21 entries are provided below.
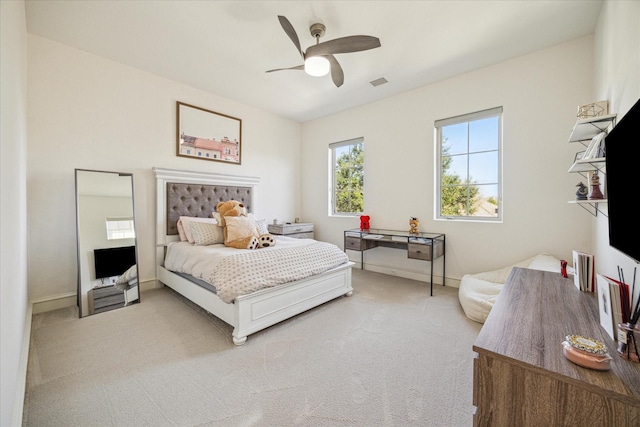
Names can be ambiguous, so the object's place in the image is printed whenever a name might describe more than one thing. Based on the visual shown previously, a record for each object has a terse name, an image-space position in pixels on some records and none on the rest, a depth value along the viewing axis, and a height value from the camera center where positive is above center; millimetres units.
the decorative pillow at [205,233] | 3053 -285
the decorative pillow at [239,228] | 2957 -212
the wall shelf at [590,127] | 1675 +586
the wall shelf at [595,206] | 1662 +26
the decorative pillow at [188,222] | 3225 -157
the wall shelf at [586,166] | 1606 +305
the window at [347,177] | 4469 +598
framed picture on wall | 3592 +1140
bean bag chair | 2367 -828
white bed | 2154 -742
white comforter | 2113 -517
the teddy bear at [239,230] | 2871 -235
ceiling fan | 2055 +1373
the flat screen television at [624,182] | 944 +112
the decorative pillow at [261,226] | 3467 -228
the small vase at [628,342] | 886 -483
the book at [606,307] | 1022 -422
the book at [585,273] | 1586 -405
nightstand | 4391 -349
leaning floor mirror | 2639 -342
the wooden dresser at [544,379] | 767 -550
